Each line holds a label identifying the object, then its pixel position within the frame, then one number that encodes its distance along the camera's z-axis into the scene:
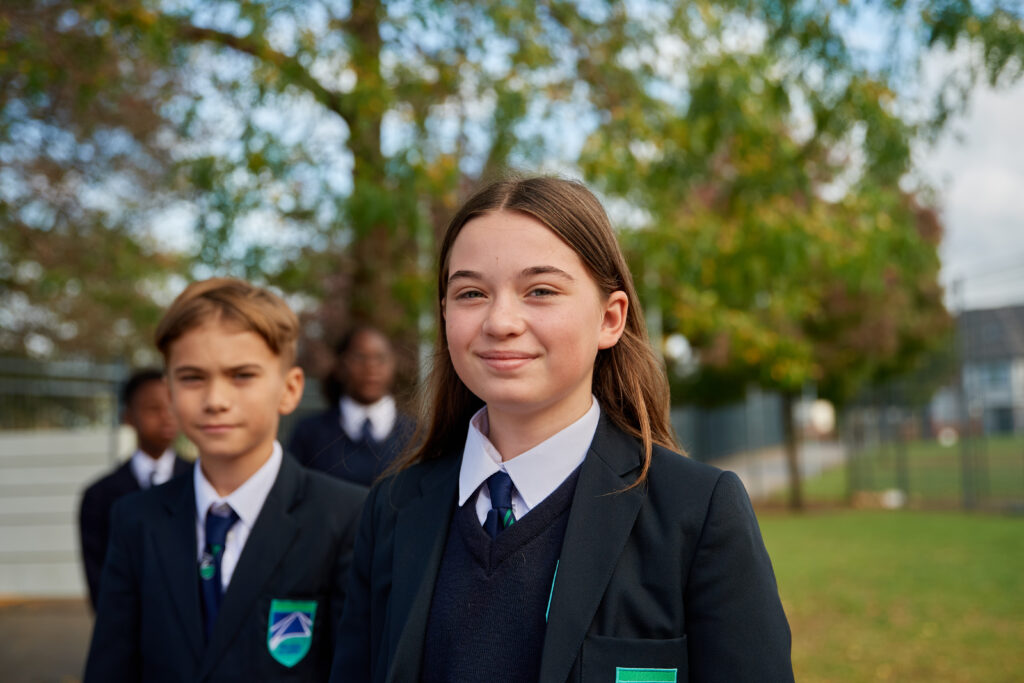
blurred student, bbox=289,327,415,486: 4.73
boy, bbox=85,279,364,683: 2.26
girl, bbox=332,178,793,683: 1.57
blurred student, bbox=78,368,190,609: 3.83
